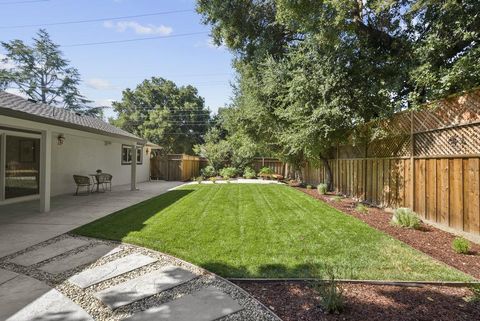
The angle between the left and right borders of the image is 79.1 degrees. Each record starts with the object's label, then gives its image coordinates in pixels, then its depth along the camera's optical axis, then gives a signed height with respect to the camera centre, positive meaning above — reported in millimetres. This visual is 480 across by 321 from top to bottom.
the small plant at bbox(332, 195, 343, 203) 9305 -1110
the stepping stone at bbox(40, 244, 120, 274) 3832 -1365
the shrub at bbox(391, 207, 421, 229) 5777 -1085
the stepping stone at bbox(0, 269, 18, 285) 3451 -1372
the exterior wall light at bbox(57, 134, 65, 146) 10133 +862
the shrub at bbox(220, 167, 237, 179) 20211 -534
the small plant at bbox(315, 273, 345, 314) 2740 -1289
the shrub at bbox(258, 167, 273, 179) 19595 -569
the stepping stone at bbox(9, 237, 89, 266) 4075 -1345
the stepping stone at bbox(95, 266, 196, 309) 3016 -1389
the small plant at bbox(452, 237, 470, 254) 4387 -1224
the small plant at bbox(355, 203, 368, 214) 7456 -1136
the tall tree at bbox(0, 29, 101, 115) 29458 +9571
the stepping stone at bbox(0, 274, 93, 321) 2670 -1394
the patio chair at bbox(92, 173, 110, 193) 11438 -606
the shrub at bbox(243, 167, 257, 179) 20562 -597
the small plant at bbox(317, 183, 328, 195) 11211 -929
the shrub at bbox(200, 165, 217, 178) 21078 -552
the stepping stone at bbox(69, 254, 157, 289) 3461 -1375
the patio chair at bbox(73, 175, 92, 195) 10578 -594
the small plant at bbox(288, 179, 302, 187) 15727 -1053
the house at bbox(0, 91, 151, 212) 6930 +356
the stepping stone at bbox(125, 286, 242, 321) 2666 -1400
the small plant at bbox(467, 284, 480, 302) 2953 -1332
